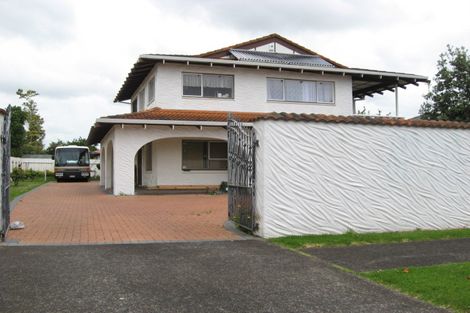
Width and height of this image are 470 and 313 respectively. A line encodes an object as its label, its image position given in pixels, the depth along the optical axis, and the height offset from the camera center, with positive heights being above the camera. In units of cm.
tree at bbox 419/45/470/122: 2822 +381
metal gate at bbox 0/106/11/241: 852 -9
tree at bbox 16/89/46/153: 6825 +568
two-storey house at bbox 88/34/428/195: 1955 +263
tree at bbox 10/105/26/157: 5419 +371
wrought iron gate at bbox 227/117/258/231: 943 -24
